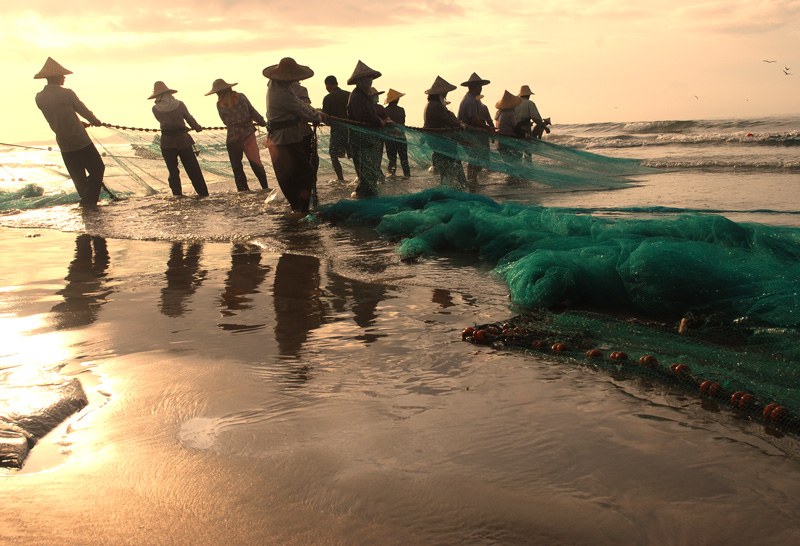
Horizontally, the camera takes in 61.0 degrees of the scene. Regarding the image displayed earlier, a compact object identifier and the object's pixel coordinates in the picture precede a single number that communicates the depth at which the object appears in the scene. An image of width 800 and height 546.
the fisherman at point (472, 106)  10.51
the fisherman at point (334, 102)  9.89
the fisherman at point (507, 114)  11.77
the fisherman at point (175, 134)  10.11
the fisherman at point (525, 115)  12.36
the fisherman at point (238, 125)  10.16
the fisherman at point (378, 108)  10.93
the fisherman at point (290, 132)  7.44
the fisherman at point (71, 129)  9.08
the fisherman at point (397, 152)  9.02
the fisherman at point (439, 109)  10.29
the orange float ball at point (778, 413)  2.26
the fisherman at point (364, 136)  8.45
